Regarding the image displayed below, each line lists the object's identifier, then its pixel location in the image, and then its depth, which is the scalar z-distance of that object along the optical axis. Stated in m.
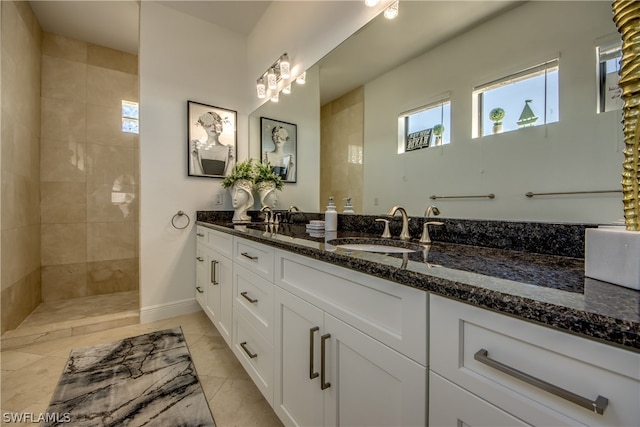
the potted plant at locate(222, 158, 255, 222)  2.31
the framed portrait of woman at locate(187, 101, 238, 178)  2.43
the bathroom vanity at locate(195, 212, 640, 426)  0.35
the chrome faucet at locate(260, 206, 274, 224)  2.21
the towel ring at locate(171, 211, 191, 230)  2.36
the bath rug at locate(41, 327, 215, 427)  1.20
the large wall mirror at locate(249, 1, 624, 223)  0.79
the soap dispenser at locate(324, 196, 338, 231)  1.47
